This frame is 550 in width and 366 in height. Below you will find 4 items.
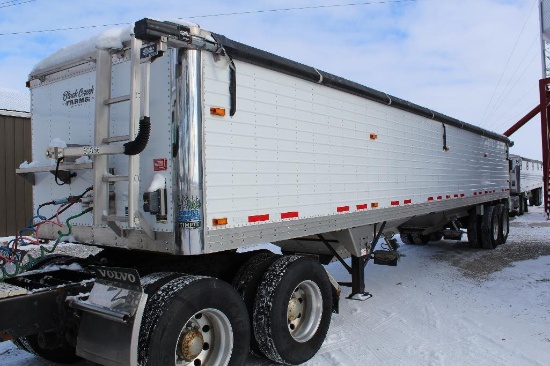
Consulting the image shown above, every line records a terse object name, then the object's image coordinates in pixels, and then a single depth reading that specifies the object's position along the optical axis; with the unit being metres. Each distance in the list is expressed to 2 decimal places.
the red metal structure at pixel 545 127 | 18.56
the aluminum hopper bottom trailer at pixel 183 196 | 3.21
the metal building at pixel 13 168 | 11.26
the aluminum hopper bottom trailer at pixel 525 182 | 20.49
